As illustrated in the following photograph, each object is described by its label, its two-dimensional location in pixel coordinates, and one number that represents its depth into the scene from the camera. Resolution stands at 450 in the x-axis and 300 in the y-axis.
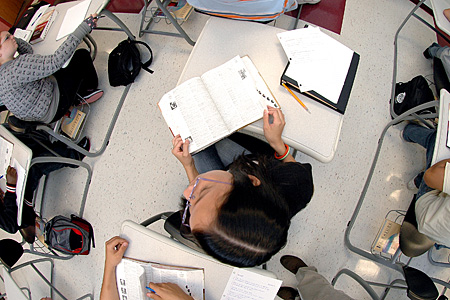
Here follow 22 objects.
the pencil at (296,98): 1.08
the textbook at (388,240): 1.65
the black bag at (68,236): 1.68
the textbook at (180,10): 2.02
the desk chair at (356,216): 1.46
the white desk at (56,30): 1.41
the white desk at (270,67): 1.06
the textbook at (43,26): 1.53
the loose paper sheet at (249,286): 1.02
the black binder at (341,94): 1.06
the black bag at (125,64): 1.92
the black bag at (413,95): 1.68
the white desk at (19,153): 1.25
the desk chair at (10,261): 1.29
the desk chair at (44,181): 1.46
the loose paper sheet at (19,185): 1.25
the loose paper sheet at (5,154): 1.32
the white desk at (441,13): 1.40
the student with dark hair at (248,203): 0.84
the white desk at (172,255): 1.05
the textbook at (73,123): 1.91
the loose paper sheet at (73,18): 1.43
